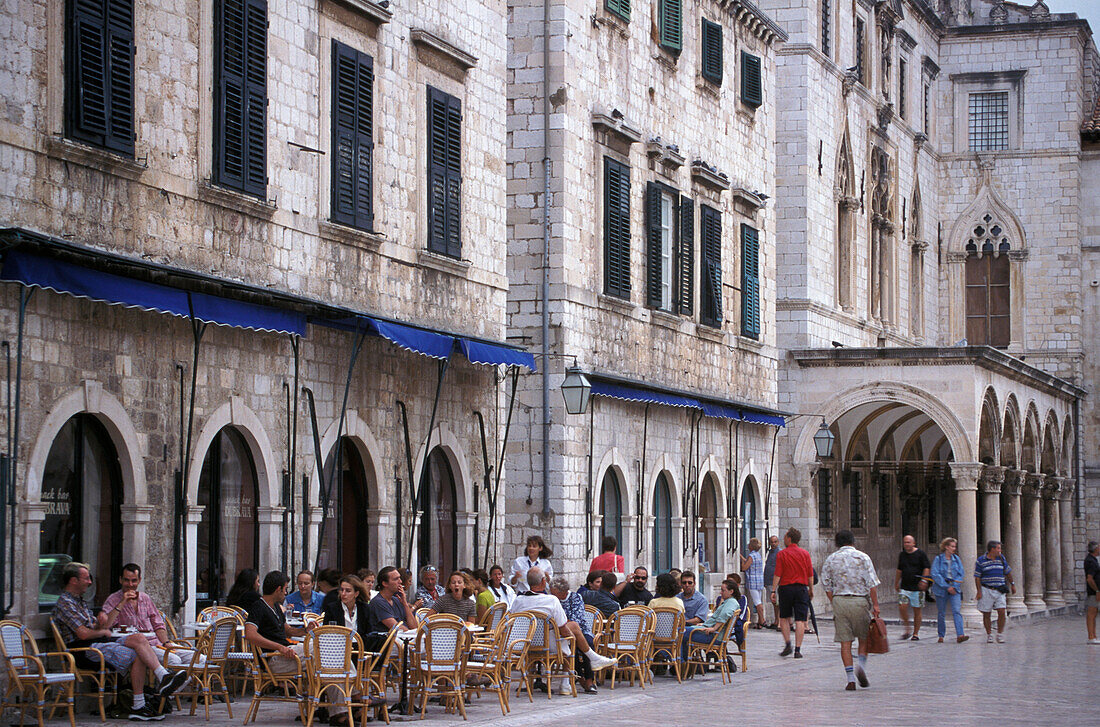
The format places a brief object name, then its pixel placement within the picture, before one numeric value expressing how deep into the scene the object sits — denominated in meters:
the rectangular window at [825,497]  34.62
